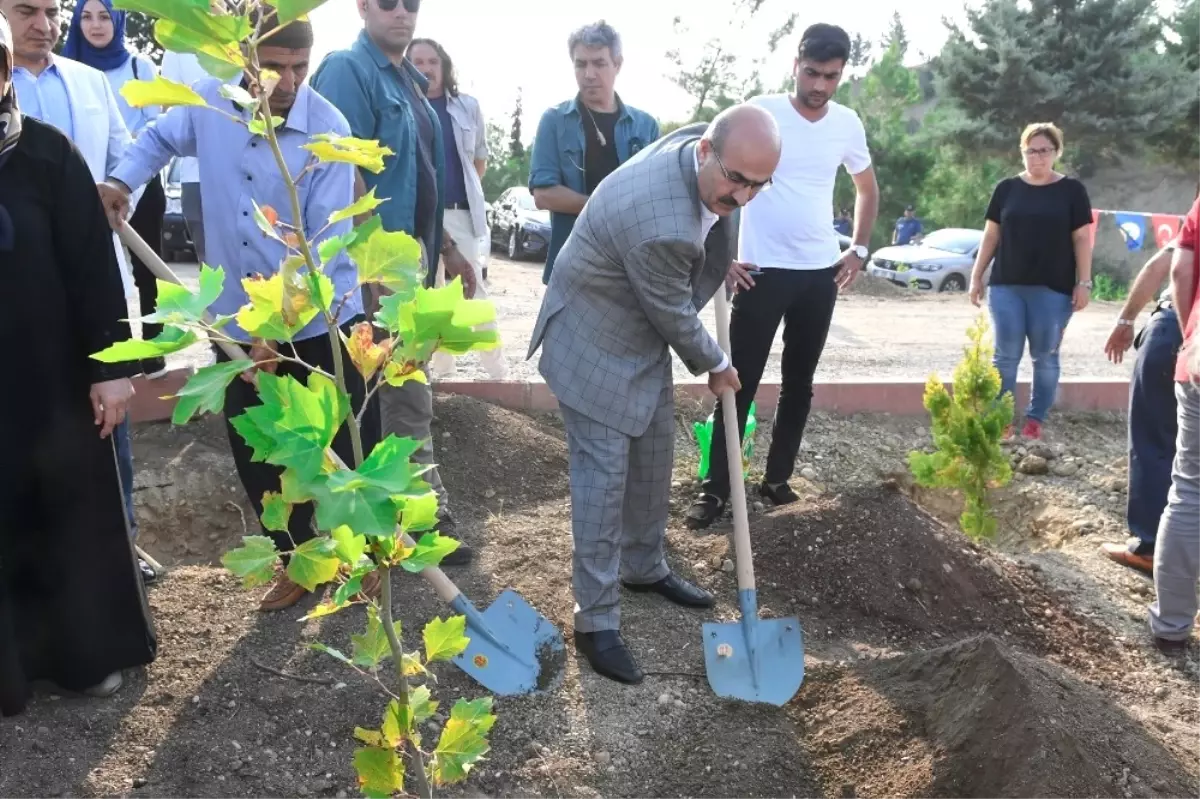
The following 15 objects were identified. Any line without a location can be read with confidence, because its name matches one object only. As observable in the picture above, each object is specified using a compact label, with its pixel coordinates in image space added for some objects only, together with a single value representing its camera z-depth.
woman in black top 5.57
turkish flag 14.13
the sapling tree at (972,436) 4.56
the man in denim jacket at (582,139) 4.17
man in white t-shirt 4.02
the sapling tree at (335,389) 1.42
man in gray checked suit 2.80
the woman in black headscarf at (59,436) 2.51
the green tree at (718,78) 25.08
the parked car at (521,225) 17.80
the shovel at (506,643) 2.90
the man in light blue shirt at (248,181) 3.00
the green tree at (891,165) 27.73
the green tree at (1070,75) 20.67
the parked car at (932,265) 17.00
